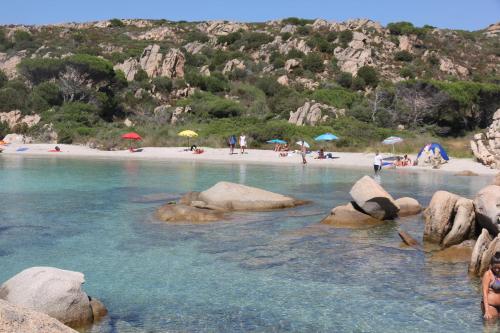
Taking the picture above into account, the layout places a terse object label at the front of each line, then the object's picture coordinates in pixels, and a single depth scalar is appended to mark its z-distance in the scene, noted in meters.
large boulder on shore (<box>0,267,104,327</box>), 7.58
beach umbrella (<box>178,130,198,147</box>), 41.69
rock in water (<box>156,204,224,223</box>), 15.43
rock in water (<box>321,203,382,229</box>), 15.04
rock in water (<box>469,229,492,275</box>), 10.41
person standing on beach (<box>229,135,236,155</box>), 38.72
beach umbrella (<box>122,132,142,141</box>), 41.28
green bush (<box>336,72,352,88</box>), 63.53
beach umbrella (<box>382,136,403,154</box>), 36.03
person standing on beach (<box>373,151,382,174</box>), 27.64
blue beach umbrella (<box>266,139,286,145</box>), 40.03
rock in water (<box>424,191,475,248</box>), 12.26
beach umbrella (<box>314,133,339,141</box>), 39.06
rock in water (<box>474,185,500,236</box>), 11.11
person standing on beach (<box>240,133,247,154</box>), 39.03
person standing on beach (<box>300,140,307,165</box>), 34.25
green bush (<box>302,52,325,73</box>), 67.75
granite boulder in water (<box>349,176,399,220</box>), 15.44
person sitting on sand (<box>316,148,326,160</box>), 36.62
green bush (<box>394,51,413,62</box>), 70.81
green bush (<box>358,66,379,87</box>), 63.59
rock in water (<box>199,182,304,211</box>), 17.05
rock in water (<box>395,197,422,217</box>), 16.77
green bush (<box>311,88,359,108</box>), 56.03
